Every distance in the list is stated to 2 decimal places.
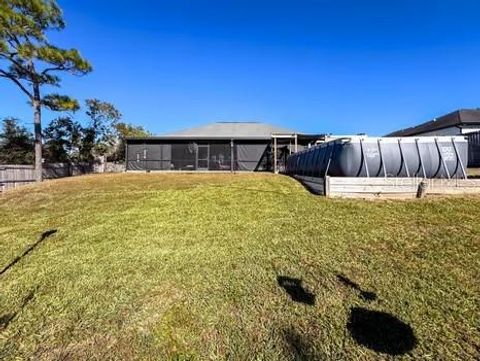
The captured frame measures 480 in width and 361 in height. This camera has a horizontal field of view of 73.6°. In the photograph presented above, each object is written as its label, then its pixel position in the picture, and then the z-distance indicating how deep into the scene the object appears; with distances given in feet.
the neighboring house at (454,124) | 91.30
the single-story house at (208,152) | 73.41
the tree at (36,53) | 54.49
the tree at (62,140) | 89.51
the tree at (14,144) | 83.82
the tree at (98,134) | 96.63
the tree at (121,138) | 110.14
